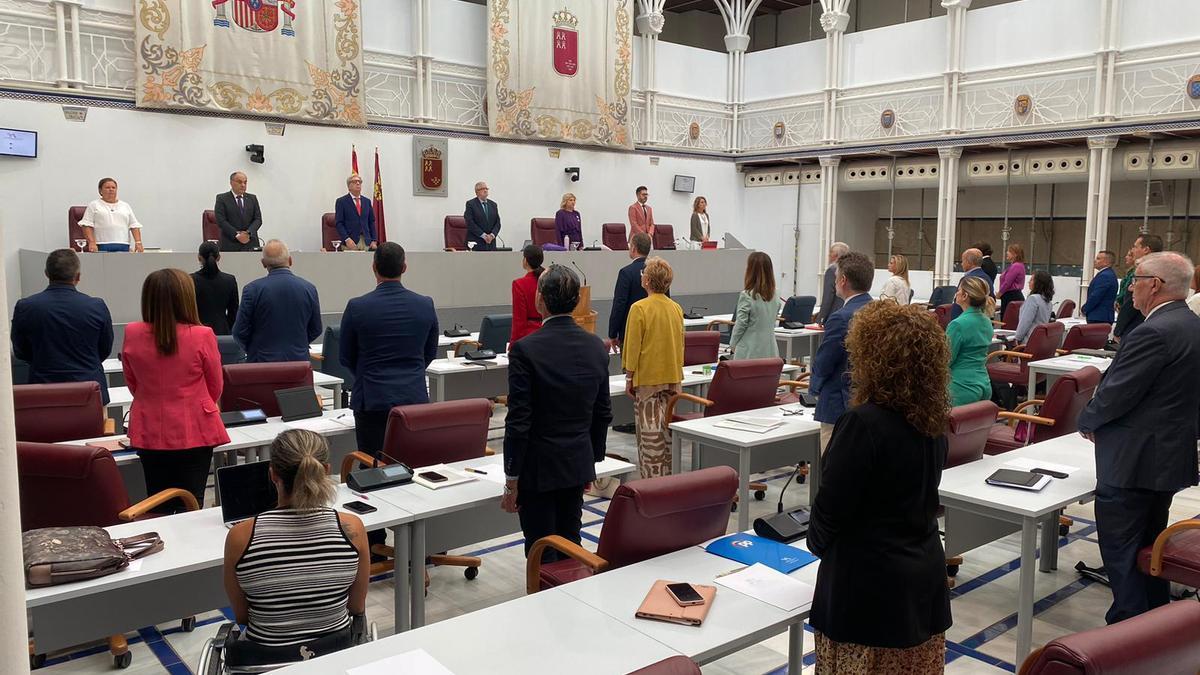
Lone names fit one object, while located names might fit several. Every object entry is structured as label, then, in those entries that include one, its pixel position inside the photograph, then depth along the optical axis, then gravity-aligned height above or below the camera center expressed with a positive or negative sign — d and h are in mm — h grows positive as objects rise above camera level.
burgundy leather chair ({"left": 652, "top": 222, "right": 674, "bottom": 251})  15758 +59
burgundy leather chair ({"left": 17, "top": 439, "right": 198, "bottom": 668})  3344 -953
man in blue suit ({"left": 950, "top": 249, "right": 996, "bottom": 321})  8727 -185
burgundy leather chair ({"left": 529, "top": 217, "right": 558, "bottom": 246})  13992 +111
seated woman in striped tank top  2578 -944
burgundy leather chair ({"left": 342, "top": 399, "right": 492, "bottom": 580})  4039 -914
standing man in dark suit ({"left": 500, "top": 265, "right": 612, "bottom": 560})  3361 -644
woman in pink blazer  3793 -644
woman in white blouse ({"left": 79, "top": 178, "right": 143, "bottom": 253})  9594 +146
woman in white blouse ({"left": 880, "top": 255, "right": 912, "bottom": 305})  6520 -351
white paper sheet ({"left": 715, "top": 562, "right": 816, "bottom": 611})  2635 -1060
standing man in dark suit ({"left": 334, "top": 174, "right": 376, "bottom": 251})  11642 +257
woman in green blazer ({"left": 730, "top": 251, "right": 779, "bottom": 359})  6070 -561
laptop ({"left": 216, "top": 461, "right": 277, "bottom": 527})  3182 -913
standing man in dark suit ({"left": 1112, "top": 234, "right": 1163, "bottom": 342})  7523 -529
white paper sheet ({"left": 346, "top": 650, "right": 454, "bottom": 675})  2176 -1055
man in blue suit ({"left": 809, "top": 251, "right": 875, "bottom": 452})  4469 -511
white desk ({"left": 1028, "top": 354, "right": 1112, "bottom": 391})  7469 -1032
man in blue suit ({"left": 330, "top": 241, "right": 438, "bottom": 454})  4539 -556
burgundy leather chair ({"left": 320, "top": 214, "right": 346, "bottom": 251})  12383 +103
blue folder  2941 -1054
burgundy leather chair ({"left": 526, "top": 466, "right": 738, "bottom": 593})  2873 -930
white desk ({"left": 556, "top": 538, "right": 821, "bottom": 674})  2381 -1062
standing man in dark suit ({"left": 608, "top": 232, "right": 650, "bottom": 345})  6727 -350
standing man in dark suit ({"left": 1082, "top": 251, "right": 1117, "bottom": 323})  10016 -574
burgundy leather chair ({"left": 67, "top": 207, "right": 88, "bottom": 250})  10414 +147
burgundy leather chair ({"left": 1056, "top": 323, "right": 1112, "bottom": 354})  9008 -960
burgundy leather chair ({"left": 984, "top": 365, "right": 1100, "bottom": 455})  5137 -960
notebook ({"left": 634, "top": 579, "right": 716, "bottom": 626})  2471 -1042
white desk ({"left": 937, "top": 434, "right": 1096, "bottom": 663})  3570 -1060
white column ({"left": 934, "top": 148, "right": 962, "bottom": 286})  15107 +547
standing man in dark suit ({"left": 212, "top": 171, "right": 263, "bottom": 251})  10594 +251
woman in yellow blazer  5348 -743
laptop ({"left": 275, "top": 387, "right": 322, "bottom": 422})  4762 -893
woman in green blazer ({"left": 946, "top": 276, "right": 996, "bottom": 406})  5332 -620
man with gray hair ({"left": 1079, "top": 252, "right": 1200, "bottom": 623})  3570 -747
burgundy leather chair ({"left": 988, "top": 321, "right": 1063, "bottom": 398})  8109 -1035
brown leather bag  2596 -958
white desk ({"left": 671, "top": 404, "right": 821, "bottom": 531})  4727 -1140
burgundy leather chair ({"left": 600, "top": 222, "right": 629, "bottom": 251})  15289 +60
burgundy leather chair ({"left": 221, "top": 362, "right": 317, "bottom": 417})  5090 -839
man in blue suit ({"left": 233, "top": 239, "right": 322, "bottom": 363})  5895 -503
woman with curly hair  2256 -645
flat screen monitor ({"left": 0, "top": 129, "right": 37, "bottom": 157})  10281 +1068
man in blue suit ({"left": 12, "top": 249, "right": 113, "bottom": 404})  4879 -524
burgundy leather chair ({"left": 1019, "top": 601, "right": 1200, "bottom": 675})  1696 -790
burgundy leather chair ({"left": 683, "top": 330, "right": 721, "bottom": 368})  7273 -876
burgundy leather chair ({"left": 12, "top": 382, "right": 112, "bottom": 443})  4402 -890
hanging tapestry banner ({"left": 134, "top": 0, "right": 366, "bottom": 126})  11164 +2376
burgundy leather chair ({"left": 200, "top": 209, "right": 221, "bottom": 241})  11352 +123
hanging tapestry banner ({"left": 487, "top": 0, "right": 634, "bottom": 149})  14258 +2806
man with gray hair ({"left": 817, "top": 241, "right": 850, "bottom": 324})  7723 -484
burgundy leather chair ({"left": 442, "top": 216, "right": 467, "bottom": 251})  13250 +79
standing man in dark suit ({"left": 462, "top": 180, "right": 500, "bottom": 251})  12711 +222
